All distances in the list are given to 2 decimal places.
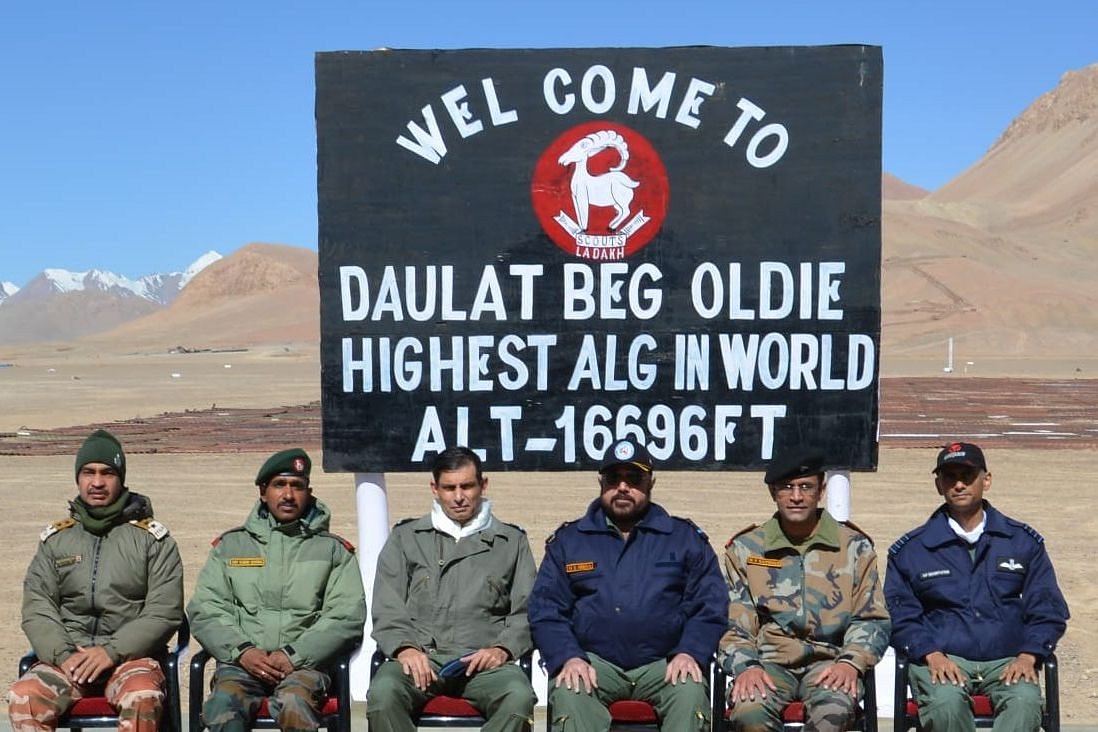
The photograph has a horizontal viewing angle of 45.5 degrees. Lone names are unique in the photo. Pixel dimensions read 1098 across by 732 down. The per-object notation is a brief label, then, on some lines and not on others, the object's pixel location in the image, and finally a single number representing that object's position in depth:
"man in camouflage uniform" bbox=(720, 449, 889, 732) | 4.66
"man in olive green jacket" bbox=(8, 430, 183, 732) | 4.76
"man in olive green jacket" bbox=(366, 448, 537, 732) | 4.68
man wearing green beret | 4.75
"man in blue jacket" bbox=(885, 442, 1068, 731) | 4.62
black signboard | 6.04
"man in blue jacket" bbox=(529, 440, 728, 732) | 4.68
